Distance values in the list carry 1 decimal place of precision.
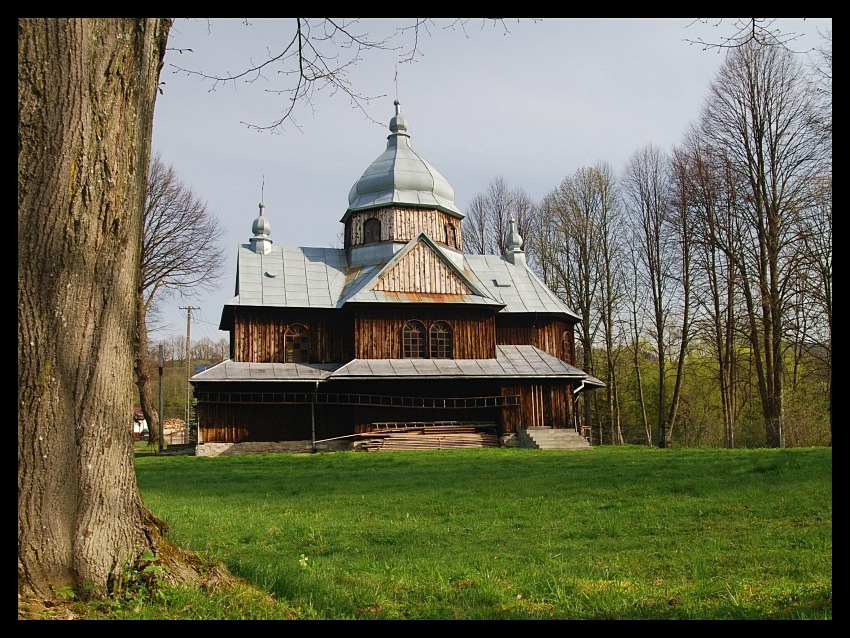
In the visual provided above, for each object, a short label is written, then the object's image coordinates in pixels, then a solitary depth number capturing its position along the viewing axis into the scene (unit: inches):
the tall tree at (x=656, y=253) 1358.9
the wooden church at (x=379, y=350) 1045.2
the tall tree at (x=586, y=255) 1552.7
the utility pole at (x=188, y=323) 1980.8
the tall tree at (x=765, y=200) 1042.7
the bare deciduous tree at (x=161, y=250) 1264.8
